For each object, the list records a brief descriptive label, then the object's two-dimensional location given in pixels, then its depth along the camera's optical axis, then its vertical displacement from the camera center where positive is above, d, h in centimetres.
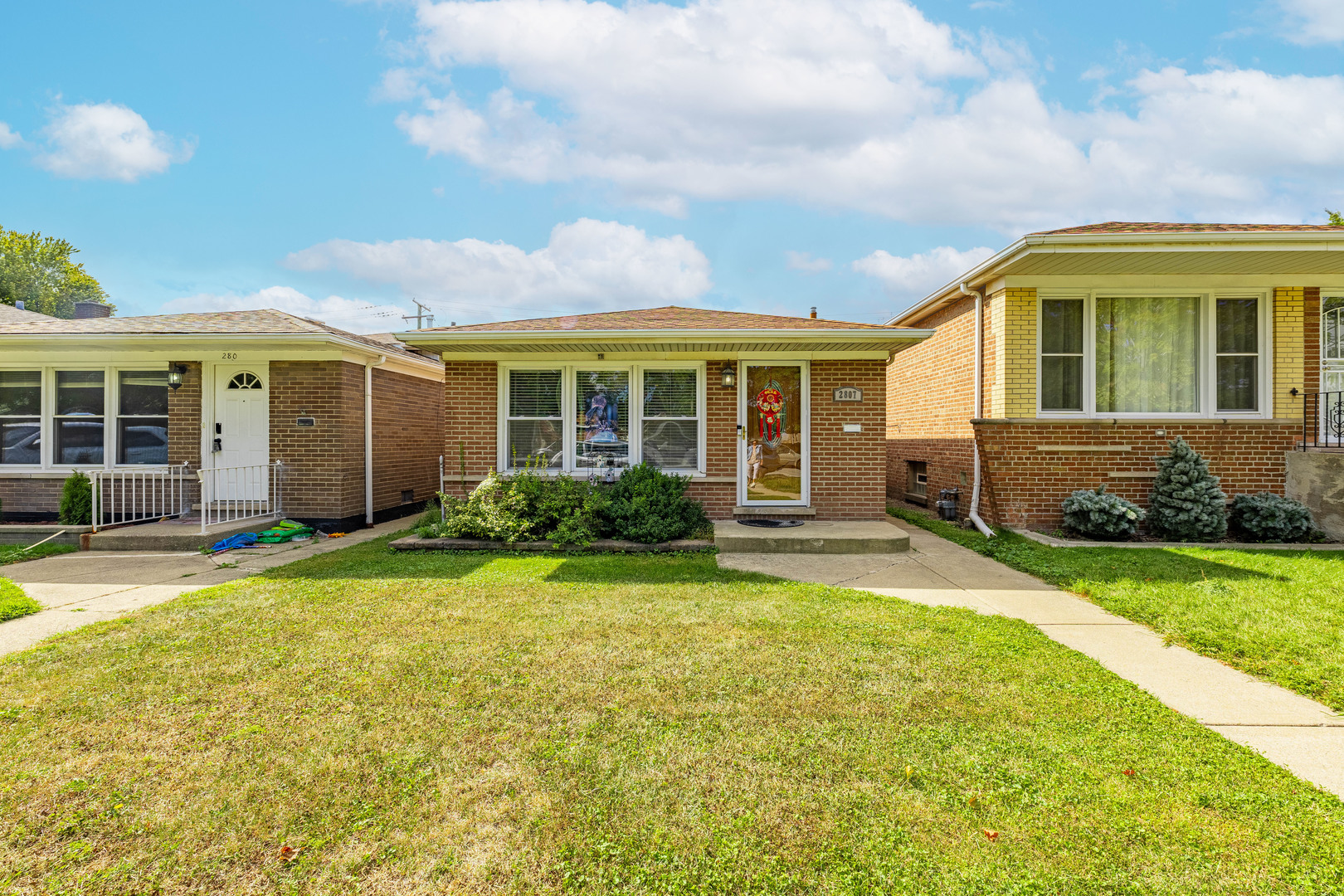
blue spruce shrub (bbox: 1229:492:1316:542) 803 -91
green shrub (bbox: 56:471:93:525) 870 -81
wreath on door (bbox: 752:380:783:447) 927 +52
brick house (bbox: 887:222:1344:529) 870 +107
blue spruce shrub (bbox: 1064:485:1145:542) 802 -86
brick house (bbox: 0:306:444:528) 958 +56
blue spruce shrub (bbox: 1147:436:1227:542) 802 -66
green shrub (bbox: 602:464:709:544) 795 -80
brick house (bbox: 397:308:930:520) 917 +45
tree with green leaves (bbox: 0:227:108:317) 3784 +1081
